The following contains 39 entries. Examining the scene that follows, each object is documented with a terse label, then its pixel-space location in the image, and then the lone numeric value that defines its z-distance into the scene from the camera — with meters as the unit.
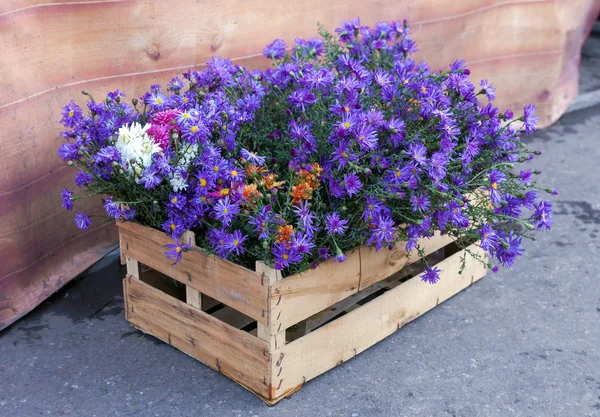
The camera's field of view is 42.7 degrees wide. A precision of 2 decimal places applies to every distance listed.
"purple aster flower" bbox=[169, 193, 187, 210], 2.17
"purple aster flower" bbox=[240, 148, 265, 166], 2.20
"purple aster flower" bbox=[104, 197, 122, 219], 2.25
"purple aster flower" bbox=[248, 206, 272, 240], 2.03
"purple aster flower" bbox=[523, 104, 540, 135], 2.39
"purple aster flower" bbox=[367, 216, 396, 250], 2.12
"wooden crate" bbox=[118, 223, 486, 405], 2.20
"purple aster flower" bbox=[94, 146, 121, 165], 2.20
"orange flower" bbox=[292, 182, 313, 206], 2.11
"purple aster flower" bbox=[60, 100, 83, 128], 2.37
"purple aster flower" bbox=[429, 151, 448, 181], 2.16
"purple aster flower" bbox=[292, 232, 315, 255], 2.02
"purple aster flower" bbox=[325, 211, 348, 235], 2.09
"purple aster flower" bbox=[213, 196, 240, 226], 2.06
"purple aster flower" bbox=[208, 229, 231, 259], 2.10
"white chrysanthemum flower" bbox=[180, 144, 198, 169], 2.21
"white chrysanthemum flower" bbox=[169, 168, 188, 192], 2.16
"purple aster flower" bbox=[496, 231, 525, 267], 2.31
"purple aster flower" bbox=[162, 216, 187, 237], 2.22
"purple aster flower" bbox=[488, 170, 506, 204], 2.23
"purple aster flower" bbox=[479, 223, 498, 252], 2.26
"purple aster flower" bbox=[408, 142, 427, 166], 2.13
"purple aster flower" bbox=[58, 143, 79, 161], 2.32
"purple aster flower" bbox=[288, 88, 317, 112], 2.28
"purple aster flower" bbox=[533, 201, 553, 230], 2.39
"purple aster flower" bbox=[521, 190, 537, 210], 2.35
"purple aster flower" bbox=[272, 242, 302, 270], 2.04
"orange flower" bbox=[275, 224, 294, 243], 2.04
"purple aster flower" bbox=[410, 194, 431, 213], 2.15
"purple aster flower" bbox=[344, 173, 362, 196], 2.11
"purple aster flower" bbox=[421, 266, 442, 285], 2.36
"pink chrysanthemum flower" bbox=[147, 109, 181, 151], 2.25
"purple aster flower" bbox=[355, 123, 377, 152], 2.08
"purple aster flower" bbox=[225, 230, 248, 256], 2.08
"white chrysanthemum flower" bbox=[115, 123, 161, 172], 2.21
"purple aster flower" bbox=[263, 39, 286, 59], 2.80
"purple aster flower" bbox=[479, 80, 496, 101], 2.48
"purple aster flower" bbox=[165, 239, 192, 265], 2.20
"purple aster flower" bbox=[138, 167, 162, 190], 2.14
